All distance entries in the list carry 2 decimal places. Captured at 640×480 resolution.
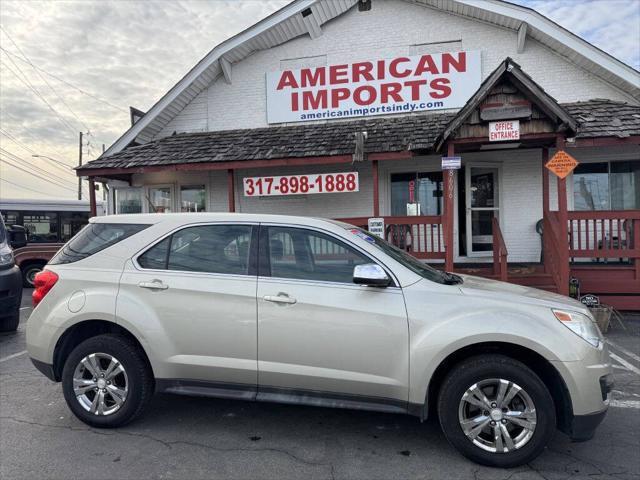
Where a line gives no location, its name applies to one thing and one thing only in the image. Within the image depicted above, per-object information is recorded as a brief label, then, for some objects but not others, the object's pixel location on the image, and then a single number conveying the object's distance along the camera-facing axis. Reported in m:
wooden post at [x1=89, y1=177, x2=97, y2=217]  10.85
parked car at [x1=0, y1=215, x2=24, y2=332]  6.75
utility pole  37.05
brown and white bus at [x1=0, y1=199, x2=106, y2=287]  13.14
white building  8.77
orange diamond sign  7.48
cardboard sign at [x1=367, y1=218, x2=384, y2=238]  8.48
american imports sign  10.35
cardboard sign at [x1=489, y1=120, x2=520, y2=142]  7.59
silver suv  3.14
